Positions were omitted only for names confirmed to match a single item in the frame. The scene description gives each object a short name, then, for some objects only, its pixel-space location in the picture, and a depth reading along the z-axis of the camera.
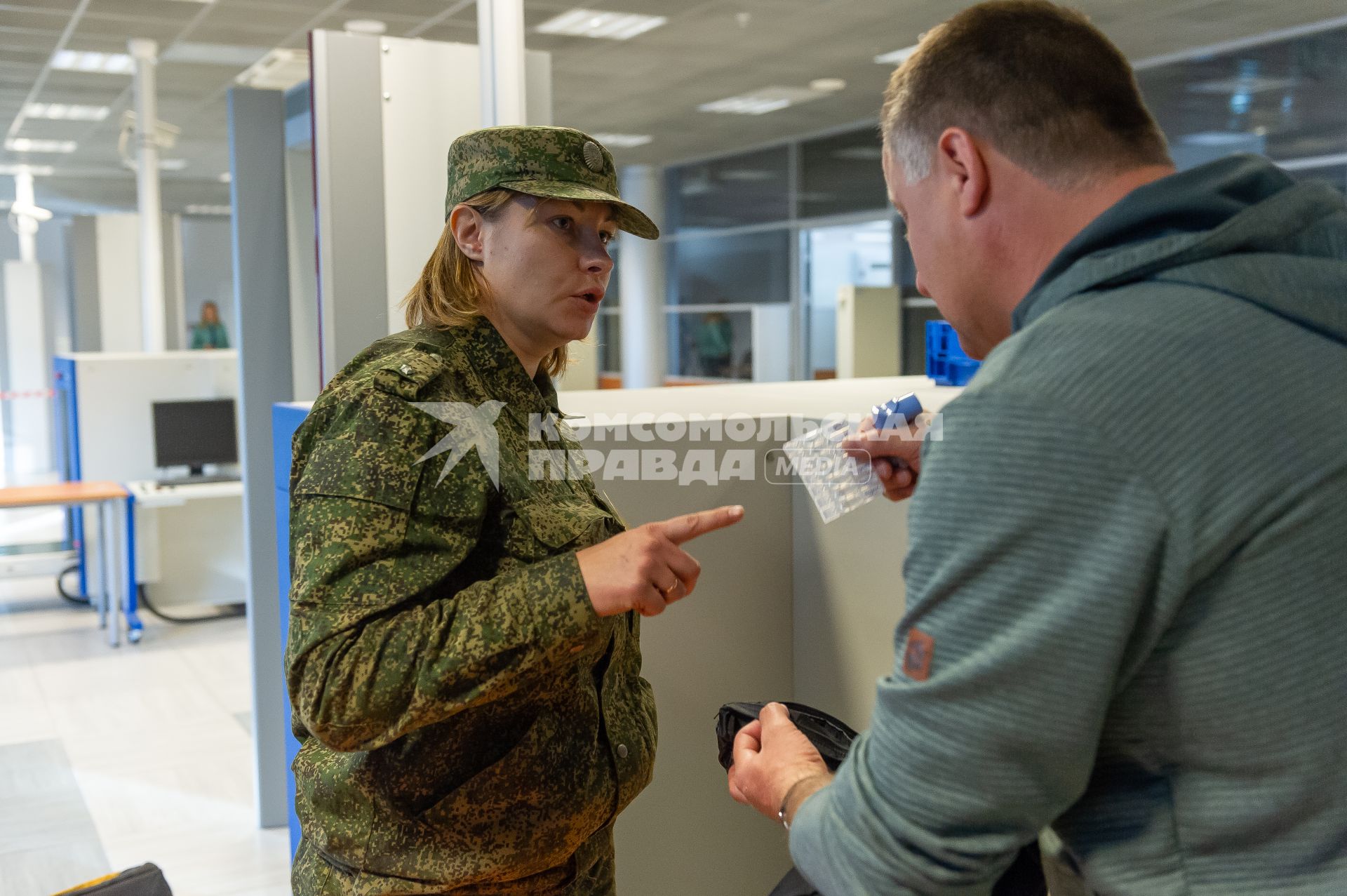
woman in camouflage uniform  1.08
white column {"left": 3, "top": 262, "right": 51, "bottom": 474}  11.67
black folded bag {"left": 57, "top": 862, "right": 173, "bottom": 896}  1.87
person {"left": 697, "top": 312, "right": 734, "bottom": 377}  13.38
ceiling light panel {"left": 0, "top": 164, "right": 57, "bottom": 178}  14.22
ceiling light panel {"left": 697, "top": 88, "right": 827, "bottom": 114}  9.58
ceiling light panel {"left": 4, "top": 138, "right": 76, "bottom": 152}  12.27
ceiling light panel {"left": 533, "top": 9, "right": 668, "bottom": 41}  7.18
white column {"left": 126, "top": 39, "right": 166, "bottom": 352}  7.94
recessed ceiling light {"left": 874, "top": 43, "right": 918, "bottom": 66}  8.12
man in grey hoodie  0.70
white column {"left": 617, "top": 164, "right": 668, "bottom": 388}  13.87
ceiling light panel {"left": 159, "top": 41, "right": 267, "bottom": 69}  8.23
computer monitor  6.25
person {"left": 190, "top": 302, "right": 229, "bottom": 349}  7.70
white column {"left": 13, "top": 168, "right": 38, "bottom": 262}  12.49
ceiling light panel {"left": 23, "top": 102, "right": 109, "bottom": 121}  10.35
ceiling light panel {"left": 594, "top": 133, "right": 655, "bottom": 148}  11.81
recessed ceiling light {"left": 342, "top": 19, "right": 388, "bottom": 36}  7.33
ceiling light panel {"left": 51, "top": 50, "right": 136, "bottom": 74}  8.43
